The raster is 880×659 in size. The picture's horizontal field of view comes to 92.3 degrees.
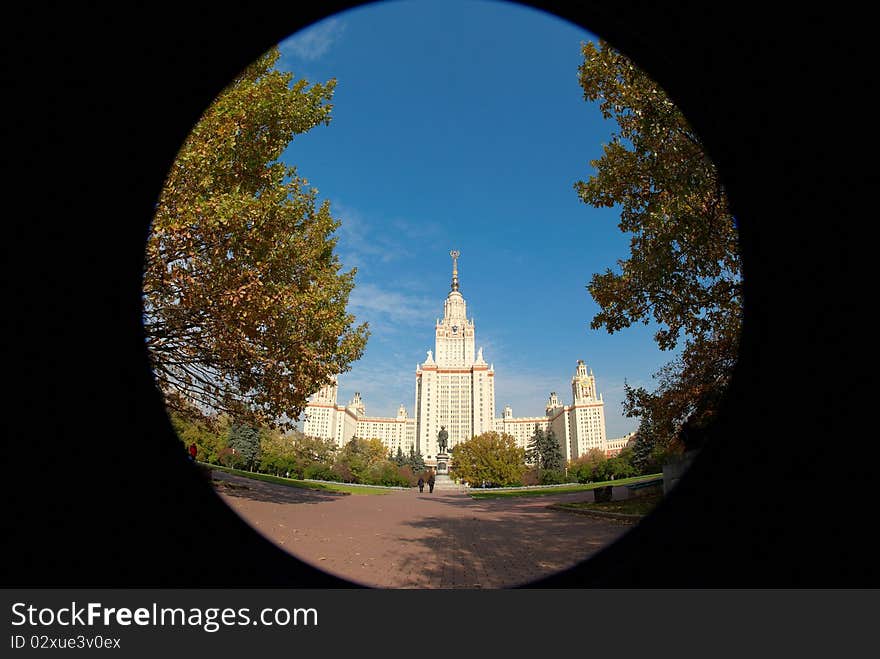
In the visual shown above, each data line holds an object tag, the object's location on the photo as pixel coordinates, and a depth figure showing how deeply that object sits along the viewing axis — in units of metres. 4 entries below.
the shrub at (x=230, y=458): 37.00
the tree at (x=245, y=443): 39.62
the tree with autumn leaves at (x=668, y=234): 6.80
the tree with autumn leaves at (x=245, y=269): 8.10
